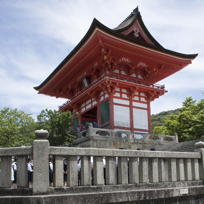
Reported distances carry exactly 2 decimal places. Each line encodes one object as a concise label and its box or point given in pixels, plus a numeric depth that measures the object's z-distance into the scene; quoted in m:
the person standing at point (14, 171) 7.66
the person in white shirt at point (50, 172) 6.70
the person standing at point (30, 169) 6.99
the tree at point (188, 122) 26.50
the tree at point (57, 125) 17.14
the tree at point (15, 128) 25.86
